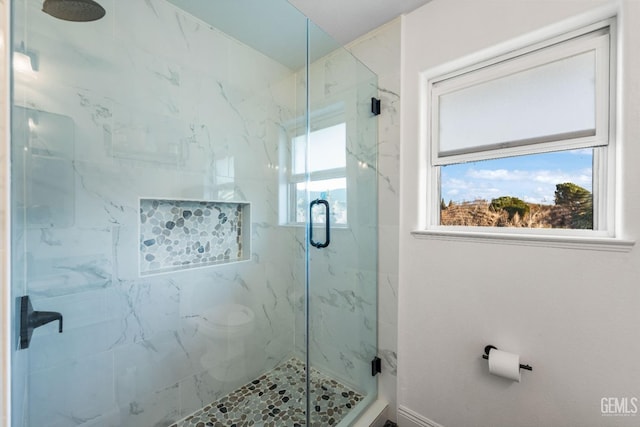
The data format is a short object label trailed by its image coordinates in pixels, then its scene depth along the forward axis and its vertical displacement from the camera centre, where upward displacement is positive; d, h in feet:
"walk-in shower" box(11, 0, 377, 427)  3.99 -0.15
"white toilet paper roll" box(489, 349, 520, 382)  4.06 -2.34
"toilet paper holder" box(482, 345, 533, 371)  4.44 -2.29
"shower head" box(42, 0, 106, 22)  3.78 +3.01
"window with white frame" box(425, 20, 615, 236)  3.92 +1.23
